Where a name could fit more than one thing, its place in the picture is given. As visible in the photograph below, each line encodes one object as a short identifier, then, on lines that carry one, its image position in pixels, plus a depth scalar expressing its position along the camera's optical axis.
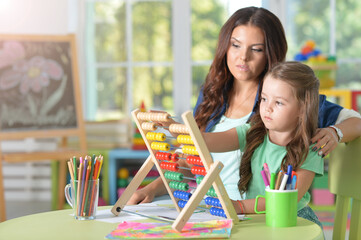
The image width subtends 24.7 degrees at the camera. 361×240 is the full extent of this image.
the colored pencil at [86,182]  2.24
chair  2.52
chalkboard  5.24
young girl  2.37
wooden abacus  2.10
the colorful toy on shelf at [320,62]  5.14
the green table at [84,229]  2.08
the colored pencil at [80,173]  2.24
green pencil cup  2.14
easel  5.14
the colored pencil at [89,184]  2.25
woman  2.65
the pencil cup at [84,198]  2.25
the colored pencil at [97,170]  2.25
